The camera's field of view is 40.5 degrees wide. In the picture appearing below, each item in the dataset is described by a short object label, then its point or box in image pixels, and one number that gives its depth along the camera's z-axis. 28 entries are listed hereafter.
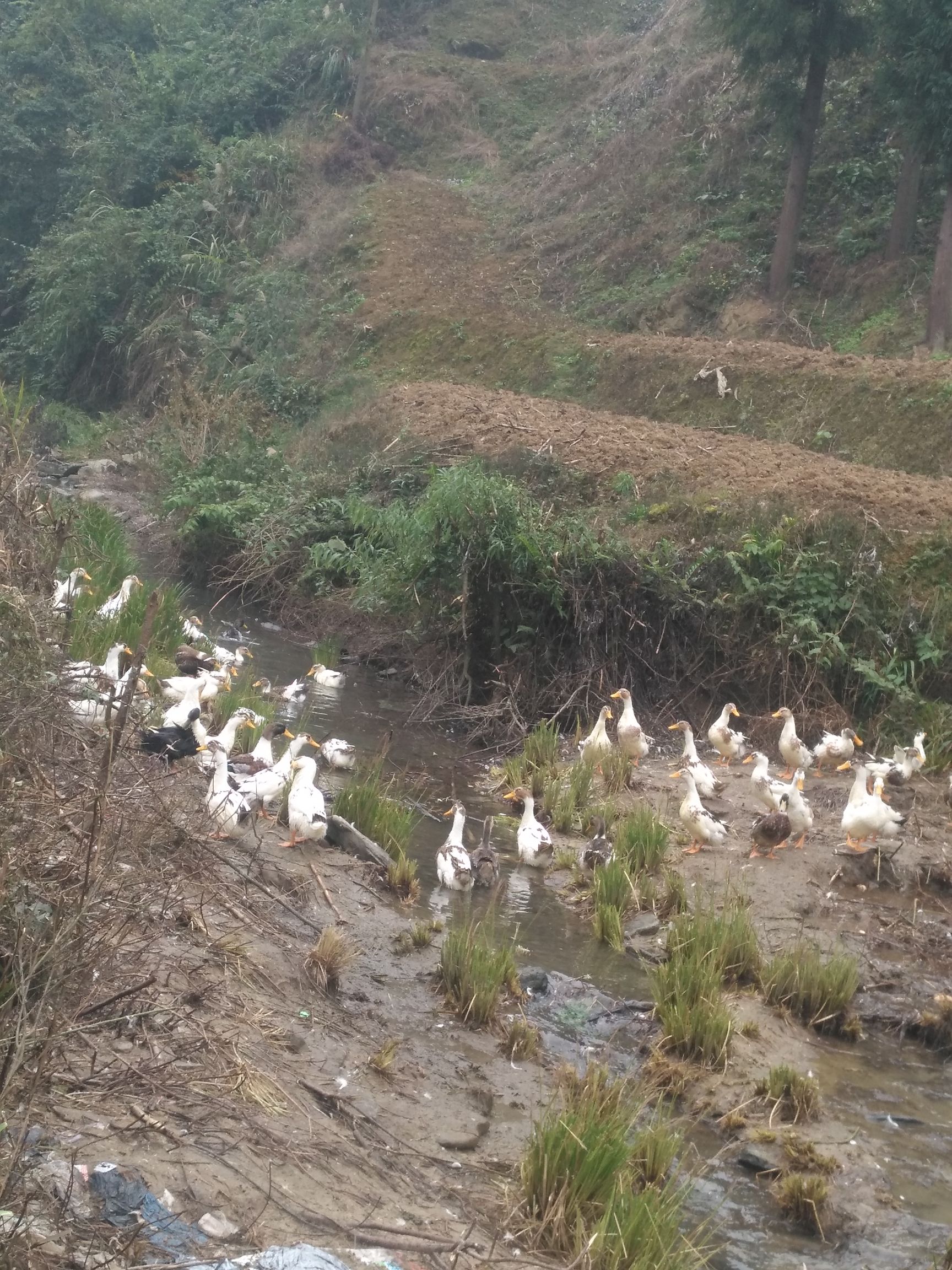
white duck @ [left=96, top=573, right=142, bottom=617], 10.88
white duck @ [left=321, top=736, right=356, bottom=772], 10.80
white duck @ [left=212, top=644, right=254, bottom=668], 13.15
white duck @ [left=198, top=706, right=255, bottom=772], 8.88
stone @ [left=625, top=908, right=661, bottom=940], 8.26
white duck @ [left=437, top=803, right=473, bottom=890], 8.68
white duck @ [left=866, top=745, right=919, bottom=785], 10.07
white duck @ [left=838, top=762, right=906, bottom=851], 9.34
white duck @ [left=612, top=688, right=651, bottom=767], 11.42
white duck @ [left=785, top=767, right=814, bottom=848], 9.66
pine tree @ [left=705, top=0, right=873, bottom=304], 23.95
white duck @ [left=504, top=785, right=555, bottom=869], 9.56
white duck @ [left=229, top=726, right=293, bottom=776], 9.28
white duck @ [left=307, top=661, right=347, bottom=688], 13.72
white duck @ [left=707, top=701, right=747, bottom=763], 11.76
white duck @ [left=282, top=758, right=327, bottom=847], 8.49
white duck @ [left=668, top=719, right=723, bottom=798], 10.62
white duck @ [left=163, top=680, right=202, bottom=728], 9.30
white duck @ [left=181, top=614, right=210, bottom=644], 13.30
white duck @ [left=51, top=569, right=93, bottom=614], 9.18
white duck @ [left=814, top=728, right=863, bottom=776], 11.43
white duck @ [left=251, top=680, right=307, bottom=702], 12.74
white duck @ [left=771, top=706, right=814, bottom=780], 11.14
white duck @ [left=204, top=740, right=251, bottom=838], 7.66
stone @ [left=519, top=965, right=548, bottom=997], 7.34
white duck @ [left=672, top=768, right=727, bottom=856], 9.78
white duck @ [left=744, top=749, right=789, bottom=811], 10.09
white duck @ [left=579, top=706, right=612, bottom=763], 11.17
